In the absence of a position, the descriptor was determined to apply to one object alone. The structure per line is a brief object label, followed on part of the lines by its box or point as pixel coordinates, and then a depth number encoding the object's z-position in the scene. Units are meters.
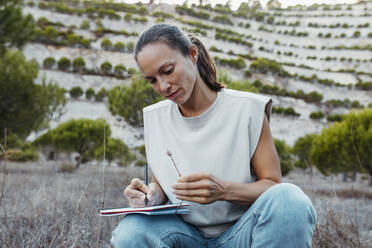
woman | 0.95
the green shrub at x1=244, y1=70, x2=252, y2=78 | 30.42
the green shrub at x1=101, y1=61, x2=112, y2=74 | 24.30
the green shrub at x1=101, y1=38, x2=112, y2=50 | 27.09
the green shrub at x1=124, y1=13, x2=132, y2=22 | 32.81
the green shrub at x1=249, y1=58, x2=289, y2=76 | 30.80
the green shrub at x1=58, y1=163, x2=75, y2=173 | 8.86
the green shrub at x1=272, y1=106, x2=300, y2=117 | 25.95
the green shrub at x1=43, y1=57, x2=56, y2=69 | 23.44
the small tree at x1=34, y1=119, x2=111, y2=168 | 10.10
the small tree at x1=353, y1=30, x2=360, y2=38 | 39.88
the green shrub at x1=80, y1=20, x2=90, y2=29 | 30.34
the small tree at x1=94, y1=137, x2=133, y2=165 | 10.60
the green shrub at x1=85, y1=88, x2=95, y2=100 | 22.38
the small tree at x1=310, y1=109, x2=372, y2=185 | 6.57
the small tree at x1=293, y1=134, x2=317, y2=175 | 15.00
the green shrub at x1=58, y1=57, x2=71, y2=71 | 23.75
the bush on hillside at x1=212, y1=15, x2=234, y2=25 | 41.97
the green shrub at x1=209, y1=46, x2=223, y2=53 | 31.72
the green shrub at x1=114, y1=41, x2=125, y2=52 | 26.88
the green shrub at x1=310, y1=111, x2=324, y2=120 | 26.36
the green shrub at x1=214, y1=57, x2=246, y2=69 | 29.41
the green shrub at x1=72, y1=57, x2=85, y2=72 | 24.33
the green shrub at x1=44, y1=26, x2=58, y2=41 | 25.95
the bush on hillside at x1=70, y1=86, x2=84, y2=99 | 21.94
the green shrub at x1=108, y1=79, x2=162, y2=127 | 7.06
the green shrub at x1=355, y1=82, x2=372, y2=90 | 30.45
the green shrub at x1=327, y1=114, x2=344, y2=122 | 26.04
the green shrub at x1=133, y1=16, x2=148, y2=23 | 33.31
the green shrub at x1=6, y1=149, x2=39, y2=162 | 15.98
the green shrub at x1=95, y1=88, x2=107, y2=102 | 22.02
